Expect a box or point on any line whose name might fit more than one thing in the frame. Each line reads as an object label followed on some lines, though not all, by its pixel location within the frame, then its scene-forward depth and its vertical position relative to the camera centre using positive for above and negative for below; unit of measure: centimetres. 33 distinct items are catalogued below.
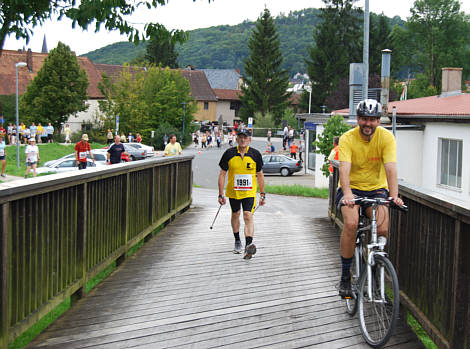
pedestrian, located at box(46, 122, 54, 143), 5731 -79
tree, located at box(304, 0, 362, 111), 8406 +1161
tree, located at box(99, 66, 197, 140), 7462 +313
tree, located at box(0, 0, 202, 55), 817 +143
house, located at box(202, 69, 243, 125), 12428 +652
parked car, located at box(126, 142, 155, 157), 5281 -176
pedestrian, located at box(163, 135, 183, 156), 2047 -69
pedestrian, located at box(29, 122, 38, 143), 5080 -40
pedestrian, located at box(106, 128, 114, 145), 5854 -90
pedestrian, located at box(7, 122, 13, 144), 5206 -52
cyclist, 518 -34
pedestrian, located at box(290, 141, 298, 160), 5437 -186
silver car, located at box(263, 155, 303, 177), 4712 -262
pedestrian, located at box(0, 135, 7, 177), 2808 -126
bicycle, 459 -122
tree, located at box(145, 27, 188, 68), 10706 +1195
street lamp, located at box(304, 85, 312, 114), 8284 +475
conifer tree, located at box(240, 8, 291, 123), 9181 +812
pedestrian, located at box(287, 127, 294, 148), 6912 -88
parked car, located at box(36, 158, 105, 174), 3298 -213
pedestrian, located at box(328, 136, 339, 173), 1522 -57
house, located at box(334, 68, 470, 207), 2569 -60
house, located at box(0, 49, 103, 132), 7856 +635
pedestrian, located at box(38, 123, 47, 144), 5523 -70
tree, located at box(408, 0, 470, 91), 7556 +1162
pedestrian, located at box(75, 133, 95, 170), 2336 -99
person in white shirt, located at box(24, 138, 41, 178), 2806 -131
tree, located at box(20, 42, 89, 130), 6788 +358
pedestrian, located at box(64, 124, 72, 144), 5784 -86
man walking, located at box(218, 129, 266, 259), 870 -67
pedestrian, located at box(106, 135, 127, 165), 2202 -94
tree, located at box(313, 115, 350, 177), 3037 -17
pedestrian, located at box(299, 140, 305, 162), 5342 -168
